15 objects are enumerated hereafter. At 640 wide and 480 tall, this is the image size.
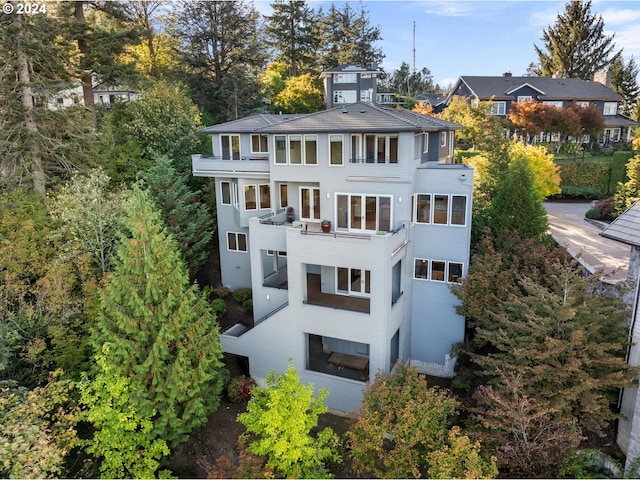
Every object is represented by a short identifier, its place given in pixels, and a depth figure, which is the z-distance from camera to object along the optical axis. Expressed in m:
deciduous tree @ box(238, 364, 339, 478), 13.76
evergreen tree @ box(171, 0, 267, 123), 41.28
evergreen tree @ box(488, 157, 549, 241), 23.36
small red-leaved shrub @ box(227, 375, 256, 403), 20.03
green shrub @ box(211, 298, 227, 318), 25.12
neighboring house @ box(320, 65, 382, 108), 51.66
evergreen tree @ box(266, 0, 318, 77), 55.03
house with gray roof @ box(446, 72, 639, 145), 52.81
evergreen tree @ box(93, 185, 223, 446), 15.66
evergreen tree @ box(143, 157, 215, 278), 24.30
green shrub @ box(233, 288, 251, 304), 26.06
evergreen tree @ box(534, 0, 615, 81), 65.88
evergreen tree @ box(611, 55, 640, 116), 72.94
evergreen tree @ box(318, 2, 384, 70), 62.34
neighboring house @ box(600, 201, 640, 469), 13.62
